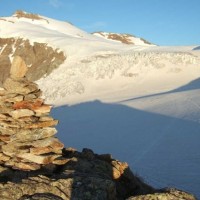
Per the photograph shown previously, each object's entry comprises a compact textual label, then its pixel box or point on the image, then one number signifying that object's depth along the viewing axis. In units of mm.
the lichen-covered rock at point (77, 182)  5091
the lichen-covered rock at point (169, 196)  4622
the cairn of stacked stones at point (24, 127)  6886
